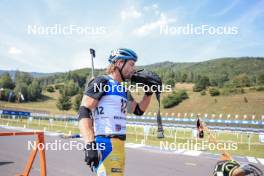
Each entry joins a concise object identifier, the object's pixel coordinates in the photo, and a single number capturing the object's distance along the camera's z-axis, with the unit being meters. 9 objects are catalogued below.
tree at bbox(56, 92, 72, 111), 92.81
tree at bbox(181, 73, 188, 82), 122.21
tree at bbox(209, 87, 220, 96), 80.44
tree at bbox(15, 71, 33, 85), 155.19
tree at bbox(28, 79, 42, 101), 124.62
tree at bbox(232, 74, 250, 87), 85.62
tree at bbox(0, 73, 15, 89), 138.38
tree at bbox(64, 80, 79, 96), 112.21
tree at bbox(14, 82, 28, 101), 123.86
